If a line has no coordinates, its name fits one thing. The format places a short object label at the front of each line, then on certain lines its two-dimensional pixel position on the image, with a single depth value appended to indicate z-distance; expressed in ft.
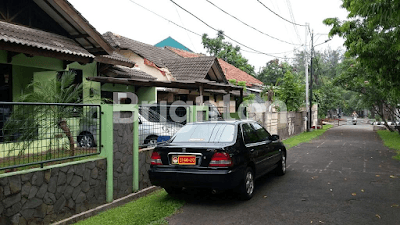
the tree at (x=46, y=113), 15.57
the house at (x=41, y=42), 28.30
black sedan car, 18.56
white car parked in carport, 19.12
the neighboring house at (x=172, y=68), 58.95
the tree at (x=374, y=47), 33.06
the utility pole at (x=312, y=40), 87.84
